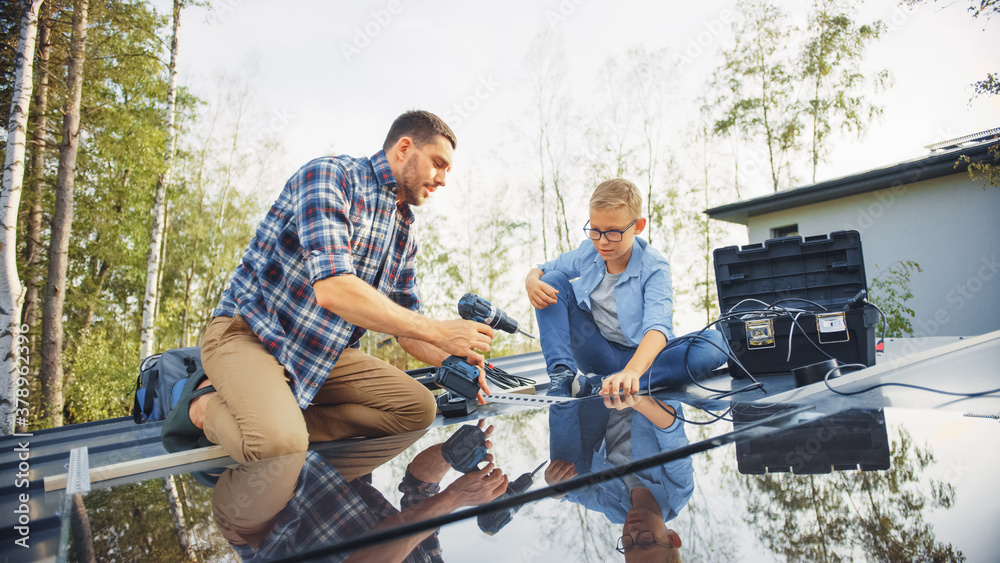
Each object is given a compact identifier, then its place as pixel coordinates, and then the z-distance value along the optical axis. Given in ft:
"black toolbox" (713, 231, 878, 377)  8.14
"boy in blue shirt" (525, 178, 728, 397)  7.72
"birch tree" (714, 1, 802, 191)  37.32
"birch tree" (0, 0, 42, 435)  16.33
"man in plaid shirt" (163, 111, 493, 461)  5.15
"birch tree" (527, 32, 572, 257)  42.50
